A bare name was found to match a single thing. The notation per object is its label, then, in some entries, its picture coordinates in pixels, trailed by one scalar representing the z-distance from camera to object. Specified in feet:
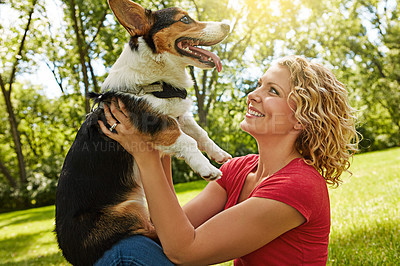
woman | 4.73
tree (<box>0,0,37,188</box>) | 44.55
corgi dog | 5.82
